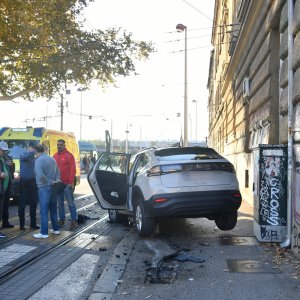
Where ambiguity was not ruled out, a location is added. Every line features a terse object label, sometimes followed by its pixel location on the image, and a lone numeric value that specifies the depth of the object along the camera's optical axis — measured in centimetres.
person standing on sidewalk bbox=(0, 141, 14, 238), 846
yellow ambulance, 1548
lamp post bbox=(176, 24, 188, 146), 2861
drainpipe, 665
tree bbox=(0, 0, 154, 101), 1526
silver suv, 760
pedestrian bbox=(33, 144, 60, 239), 839
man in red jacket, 962
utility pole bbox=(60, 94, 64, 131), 5097
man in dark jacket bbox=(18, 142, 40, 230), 928
